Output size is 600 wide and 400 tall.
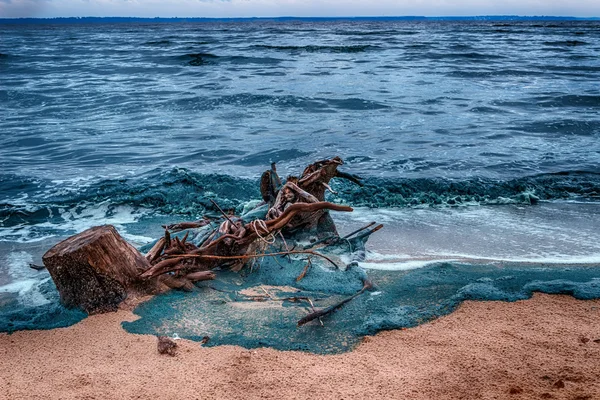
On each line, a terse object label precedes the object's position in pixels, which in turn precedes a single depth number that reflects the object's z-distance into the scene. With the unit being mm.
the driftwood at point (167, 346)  2820
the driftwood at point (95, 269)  3125
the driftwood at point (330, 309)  3125
